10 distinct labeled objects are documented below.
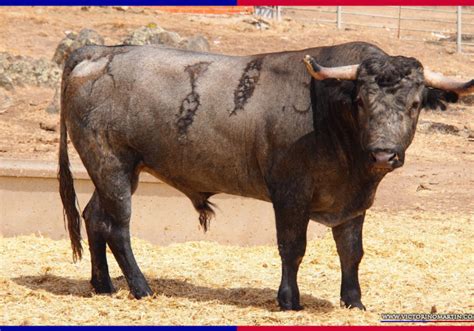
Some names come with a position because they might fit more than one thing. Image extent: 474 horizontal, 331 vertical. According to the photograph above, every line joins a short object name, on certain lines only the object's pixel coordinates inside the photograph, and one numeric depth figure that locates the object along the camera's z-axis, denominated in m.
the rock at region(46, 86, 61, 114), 16.44
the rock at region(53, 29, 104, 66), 19.23
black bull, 7.43
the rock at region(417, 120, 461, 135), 16.42
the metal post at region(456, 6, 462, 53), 24.18
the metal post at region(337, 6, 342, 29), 25.44
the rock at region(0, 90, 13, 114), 16.61
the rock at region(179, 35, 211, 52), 19.34
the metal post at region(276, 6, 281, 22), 26.20
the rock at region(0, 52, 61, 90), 17.97
